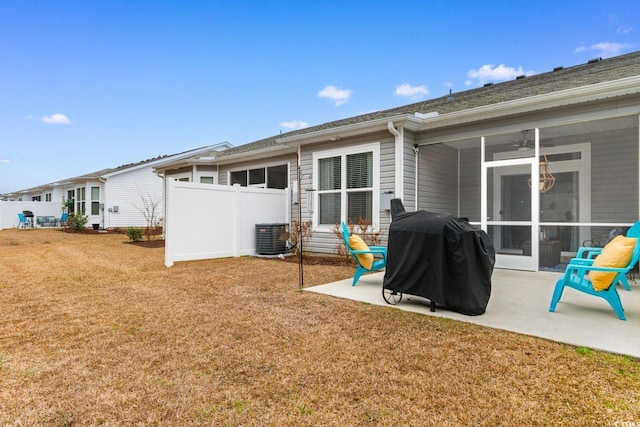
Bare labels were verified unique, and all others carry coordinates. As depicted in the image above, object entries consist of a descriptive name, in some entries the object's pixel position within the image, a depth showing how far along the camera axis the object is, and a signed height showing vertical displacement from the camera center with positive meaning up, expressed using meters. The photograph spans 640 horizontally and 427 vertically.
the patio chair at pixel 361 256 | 5.31 -0.70
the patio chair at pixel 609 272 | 3.56 -0.63
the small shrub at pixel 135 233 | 13.29 -0.86
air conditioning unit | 9.18 -0.73
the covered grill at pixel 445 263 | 3.83 -0.59
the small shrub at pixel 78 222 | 18.82 -0.61
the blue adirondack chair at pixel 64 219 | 22.79 -0.55
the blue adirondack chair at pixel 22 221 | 23.94 -0.71
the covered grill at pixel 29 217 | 23.92 -0.44
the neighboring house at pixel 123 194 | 20.30 +1.07
